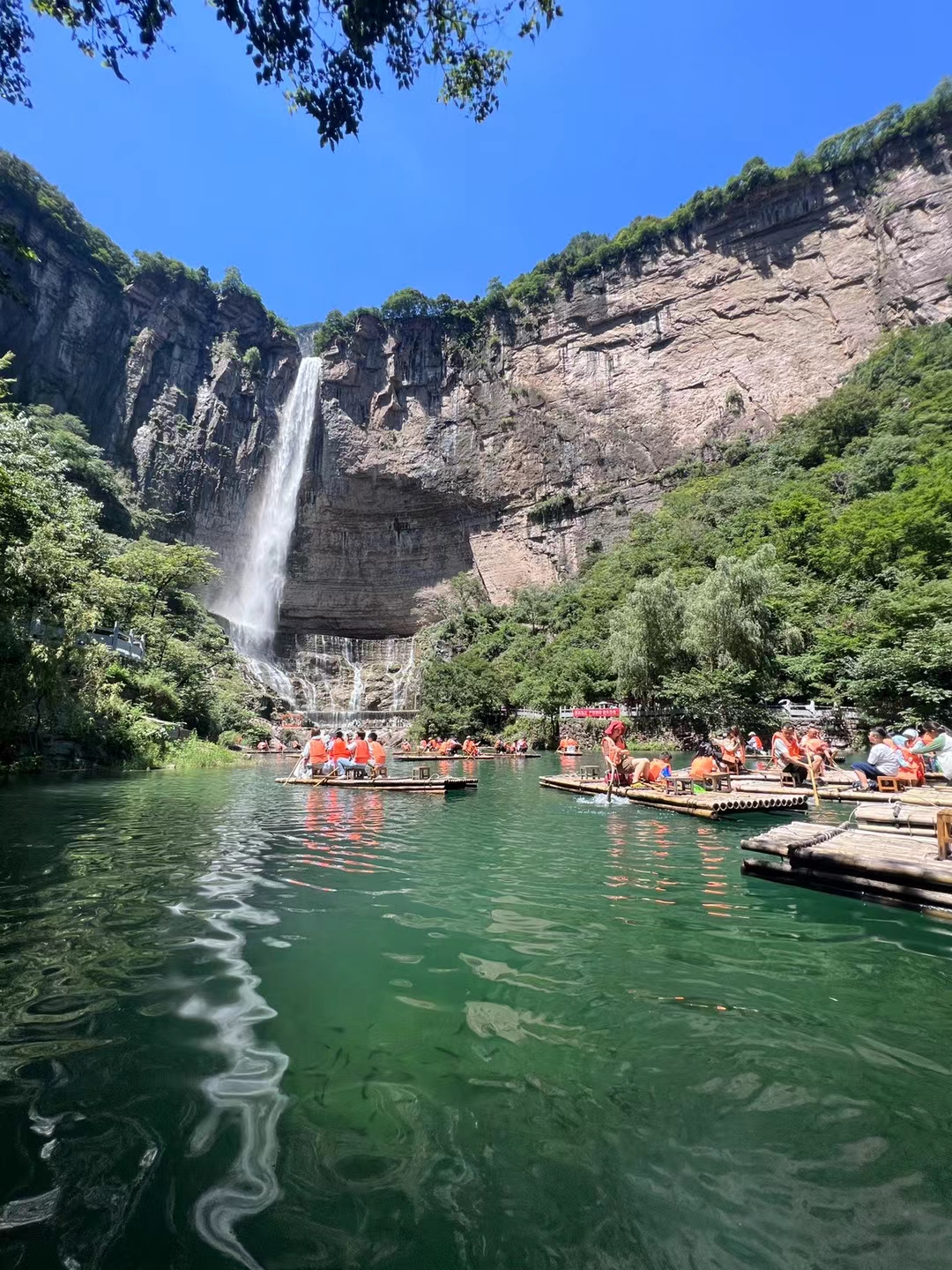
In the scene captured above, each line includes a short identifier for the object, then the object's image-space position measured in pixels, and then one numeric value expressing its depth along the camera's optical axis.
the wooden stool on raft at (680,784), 10.99
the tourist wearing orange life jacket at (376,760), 13.75
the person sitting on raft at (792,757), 11.55
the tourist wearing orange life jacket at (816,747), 12.02
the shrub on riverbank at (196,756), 18.42
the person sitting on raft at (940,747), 8.37
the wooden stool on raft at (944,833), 4.95
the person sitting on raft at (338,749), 14.78
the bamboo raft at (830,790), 9.80
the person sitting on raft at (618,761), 11.63
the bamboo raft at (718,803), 9.09
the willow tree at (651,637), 26.38
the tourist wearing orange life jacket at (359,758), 14.39
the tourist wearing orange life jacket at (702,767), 11.69
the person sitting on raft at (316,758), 14.60
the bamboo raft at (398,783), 12.84
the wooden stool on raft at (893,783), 9.92
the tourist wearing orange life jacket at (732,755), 13.53
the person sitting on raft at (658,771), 11.81
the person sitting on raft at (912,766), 9.97
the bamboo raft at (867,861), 4.67
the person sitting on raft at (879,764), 10.23
